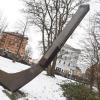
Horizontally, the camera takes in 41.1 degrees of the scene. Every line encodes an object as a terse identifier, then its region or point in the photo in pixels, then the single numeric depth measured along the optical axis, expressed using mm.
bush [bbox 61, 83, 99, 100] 6509
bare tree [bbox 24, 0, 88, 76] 15194
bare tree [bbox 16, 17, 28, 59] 24099
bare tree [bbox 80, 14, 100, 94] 11948
